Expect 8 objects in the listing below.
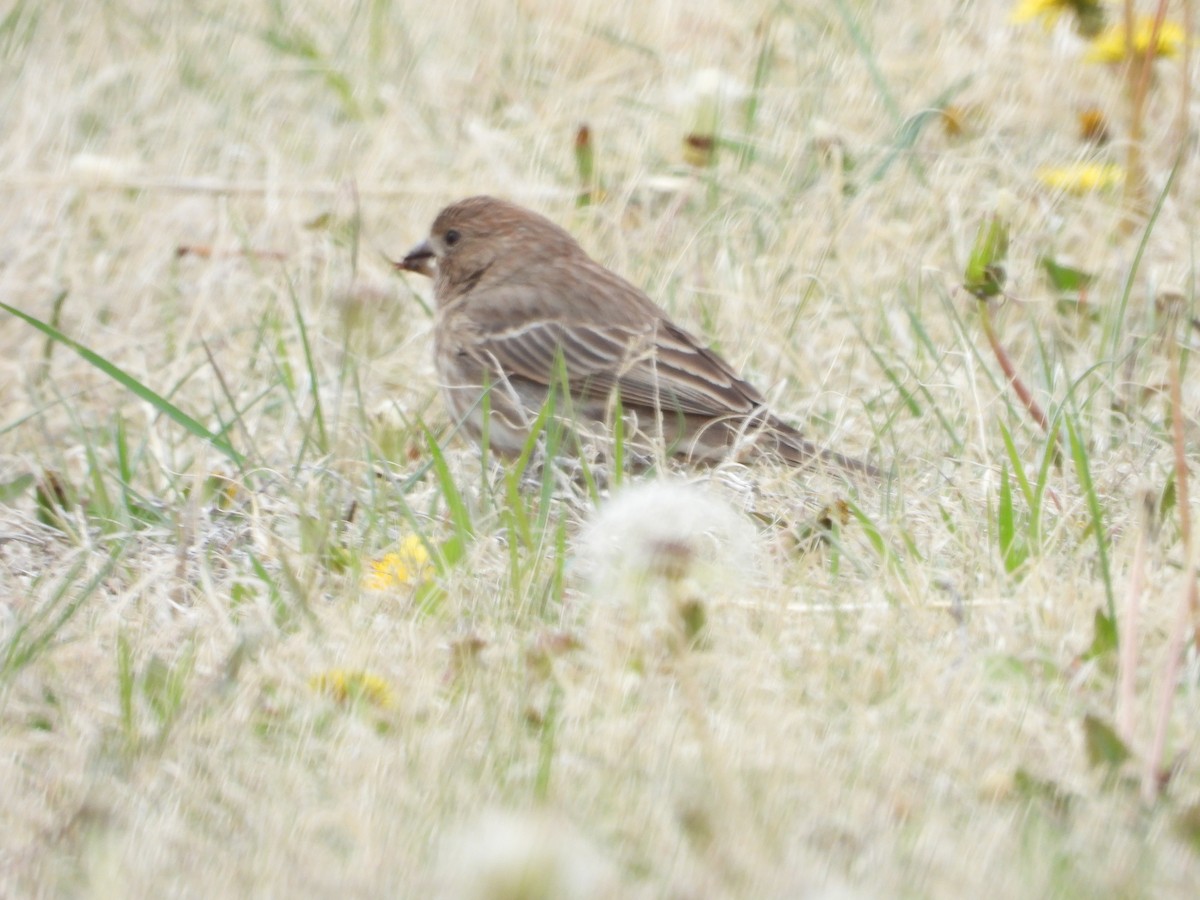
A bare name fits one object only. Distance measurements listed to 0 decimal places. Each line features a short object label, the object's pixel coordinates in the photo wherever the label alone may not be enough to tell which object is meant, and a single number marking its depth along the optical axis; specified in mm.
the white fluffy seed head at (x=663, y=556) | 3920
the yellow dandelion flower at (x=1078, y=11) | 10430
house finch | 8461
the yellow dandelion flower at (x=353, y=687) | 5090
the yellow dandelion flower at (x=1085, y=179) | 10234
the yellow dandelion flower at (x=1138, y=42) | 10023
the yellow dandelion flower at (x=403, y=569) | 6176
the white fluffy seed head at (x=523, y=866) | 3158
